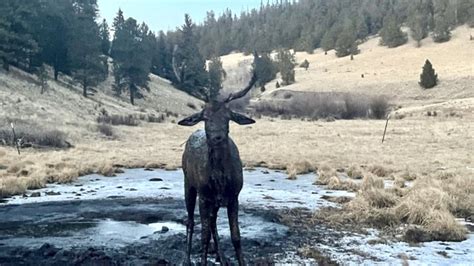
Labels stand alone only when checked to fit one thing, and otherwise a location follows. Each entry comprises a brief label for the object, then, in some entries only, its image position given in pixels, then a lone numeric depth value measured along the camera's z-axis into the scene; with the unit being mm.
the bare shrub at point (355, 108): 56594
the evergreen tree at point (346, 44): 105788
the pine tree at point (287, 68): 91312
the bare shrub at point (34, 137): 28812
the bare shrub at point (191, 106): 76825
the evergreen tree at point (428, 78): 70375
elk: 7812
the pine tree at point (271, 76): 94188
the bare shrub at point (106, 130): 35862
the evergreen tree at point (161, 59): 95644
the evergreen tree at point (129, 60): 66375
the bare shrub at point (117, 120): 42562
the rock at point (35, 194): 16984
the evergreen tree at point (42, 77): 48012
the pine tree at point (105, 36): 86375
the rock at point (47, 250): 10030
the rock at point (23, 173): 20042
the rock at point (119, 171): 22481
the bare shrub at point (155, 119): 48938
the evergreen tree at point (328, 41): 115375
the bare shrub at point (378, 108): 55500
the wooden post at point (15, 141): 26753
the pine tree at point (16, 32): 46469
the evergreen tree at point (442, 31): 96500
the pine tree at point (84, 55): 56344
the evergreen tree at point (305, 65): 102781
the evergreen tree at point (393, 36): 102812
